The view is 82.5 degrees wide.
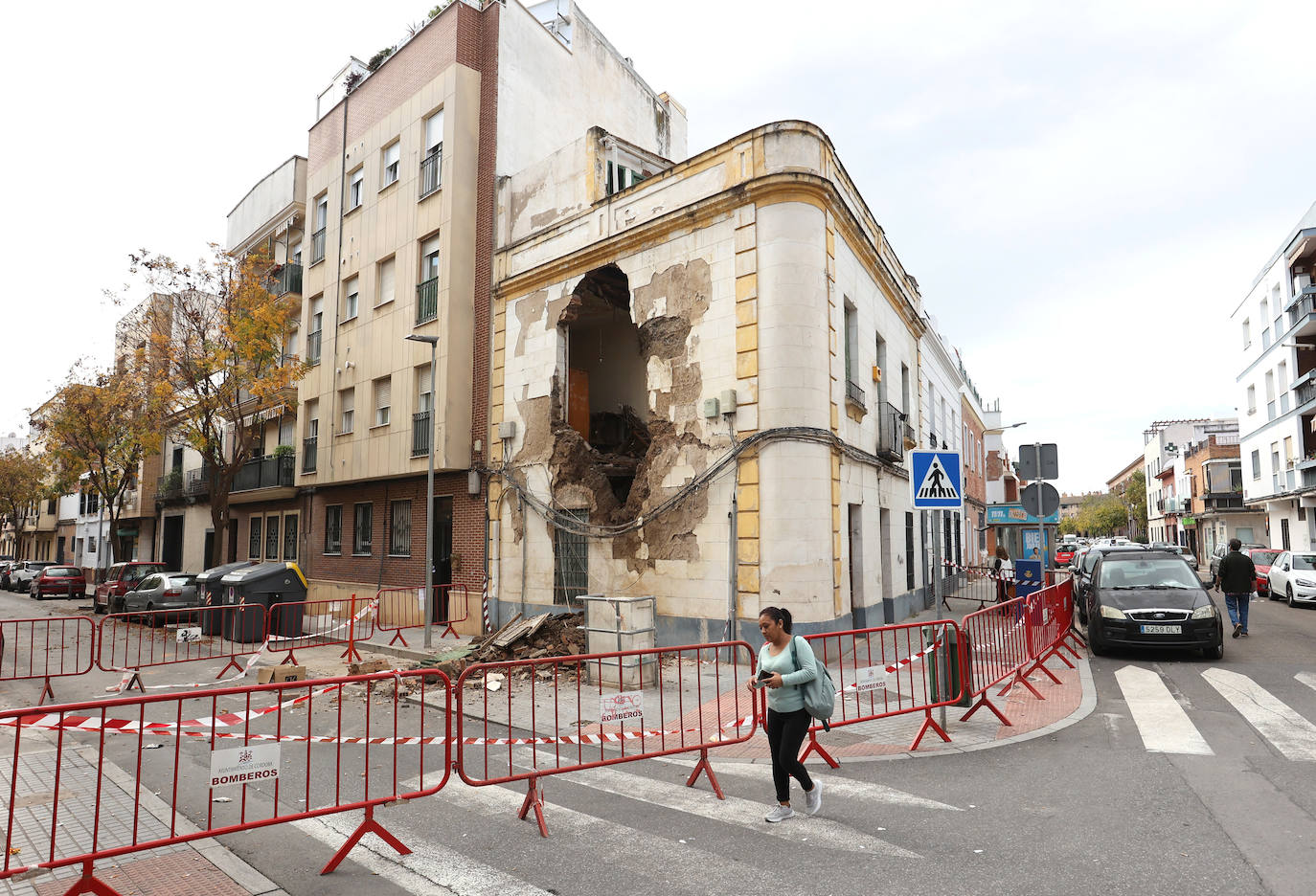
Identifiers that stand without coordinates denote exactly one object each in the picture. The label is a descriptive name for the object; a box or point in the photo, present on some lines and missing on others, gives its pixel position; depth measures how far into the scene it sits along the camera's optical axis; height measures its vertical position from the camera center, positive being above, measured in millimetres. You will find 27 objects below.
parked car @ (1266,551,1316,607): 20234 -1731
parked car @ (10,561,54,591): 37253 -2597
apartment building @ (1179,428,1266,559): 46812 +1177
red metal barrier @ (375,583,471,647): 16250 -1946
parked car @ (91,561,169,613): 22656 -1842
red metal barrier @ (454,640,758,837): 5863 -2126
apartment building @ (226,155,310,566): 22484 +2742
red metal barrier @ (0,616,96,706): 12383 -2529
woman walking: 5043 -1241
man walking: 12914 -1128
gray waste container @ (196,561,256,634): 16803 -1577
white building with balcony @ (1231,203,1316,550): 31312 +5720
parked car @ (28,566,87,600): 32031 -2551
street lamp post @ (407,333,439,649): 13891 -405
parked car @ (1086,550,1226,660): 10711 -1373
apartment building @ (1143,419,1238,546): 62625 +4362
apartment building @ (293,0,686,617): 17031 +6603
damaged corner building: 11734 +2251
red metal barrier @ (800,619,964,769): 6812 -1768
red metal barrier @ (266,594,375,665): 14524 -2272
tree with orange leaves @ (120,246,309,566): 19562 +4553
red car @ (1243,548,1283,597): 23781 -1525
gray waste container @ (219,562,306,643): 15859 -1553
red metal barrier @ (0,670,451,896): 4414 -2112
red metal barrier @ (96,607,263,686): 13094 -2478
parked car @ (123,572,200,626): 18266 -1742
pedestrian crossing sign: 9039 +470
